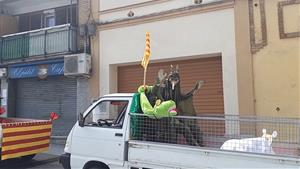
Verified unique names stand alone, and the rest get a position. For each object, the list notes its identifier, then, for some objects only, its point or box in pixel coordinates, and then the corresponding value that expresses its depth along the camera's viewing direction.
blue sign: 12.40
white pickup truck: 4.42
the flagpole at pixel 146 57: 6.10
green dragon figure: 5.16
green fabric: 5.46
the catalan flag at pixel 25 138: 7.67
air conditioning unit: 11.40
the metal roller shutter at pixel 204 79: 9.79
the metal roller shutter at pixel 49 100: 12.57
